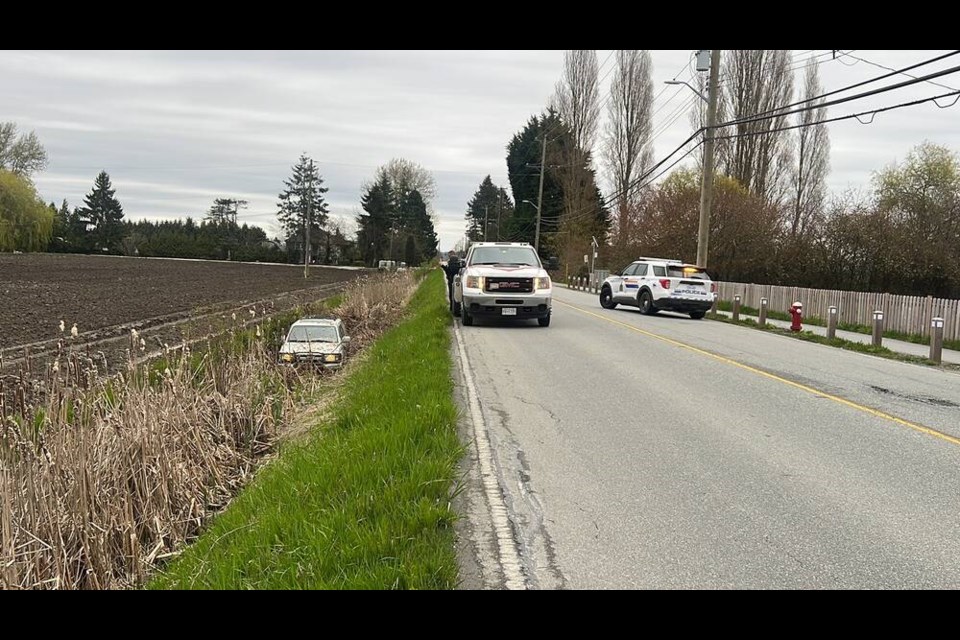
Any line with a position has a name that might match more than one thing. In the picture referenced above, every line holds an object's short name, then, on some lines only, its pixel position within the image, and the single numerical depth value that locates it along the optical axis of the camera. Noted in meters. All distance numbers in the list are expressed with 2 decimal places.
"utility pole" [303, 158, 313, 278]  63.72
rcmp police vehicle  22.36
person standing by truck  21.98
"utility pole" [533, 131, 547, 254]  63.25
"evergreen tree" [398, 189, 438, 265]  111.44
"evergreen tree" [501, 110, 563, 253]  74.12
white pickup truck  17.14
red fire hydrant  19.50
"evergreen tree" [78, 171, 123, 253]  103.88
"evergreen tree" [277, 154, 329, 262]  106.38
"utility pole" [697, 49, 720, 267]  24.61
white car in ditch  14.36
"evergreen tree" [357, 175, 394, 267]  106.56
